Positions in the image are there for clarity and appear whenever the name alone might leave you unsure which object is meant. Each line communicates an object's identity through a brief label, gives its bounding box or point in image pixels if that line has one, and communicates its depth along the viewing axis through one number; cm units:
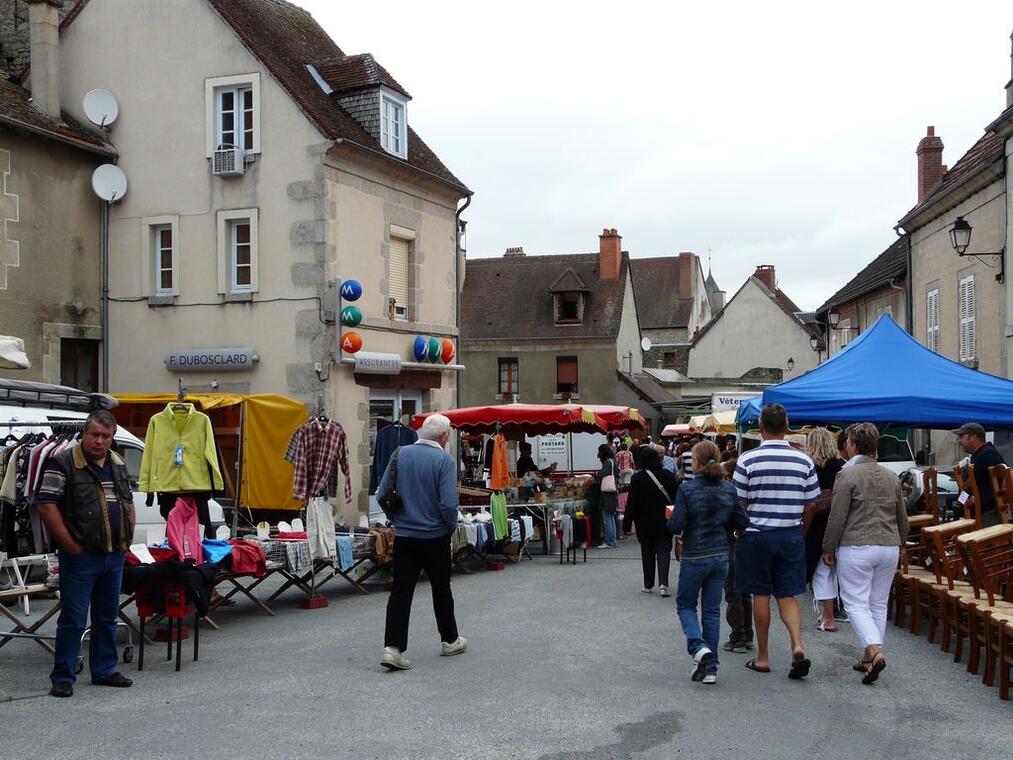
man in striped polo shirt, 778
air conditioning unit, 1933
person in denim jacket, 784
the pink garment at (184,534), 938
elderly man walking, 830
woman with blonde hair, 996
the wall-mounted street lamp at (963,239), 1877
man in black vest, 734
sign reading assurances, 1952
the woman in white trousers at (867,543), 778
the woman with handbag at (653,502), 1217
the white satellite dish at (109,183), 1964
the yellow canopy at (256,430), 1698
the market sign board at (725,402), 2662
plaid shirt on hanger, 1327
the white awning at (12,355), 1023
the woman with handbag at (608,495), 1838
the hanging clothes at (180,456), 1116
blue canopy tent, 1191
